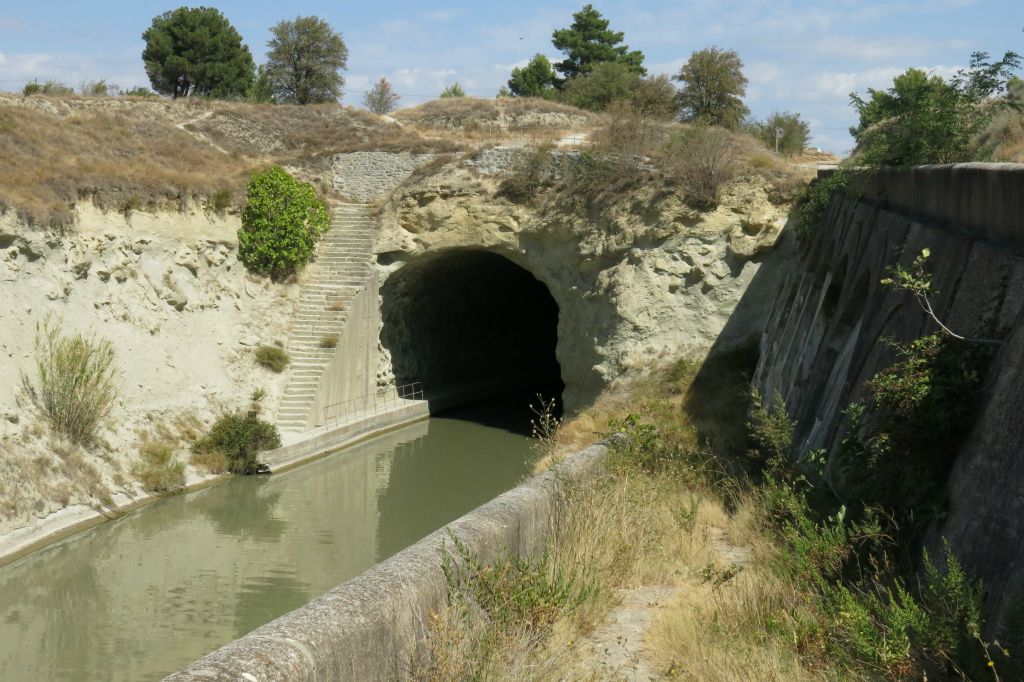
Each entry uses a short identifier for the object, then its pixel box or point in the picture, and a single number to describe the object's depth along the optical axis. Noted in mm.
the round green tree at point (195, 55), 53562
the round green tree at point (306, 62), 52781
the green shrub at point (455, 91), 55034
